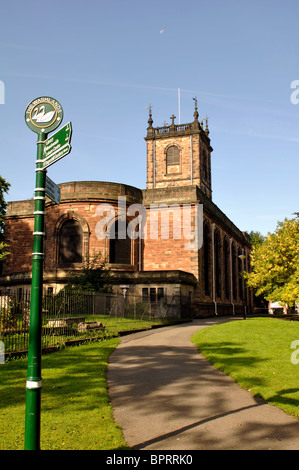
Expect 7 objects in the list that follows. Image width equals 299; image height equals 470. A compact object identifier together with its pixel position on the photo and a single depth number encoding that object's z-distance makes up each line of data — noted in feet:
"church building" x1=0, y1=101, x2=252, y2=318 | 91.66
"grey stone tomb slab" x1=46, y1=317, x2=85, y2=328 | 48.35
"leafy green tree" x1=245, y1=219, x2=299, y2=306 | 84.58
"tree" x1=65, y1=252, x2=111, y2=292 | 80.74
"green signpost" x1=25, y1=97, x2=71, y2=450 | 14.08
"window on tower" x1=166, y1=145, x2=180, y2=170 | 171.01
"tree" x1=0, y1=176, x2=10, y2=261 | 107.14
